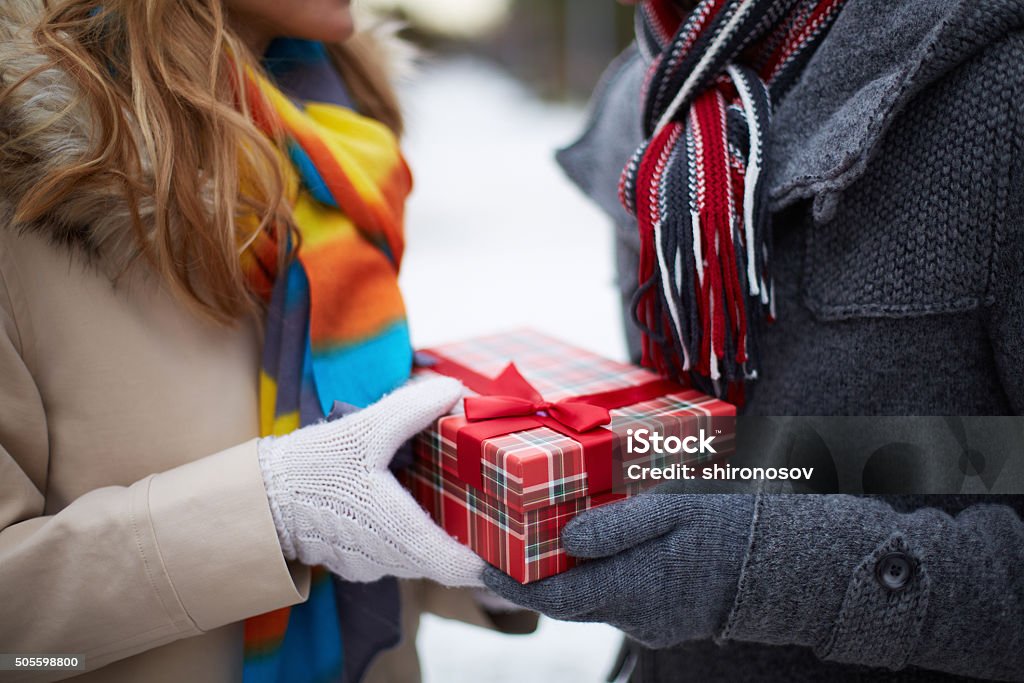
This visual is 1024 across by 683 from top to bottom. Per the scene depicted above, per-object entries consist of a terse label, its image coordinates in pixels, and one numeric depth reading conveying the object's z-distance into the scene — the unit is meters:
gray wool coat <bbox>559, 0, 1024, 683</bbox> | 0.62
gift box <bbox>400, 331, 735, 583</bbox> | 0.64
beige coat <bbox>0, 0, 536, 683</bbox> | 0.67
